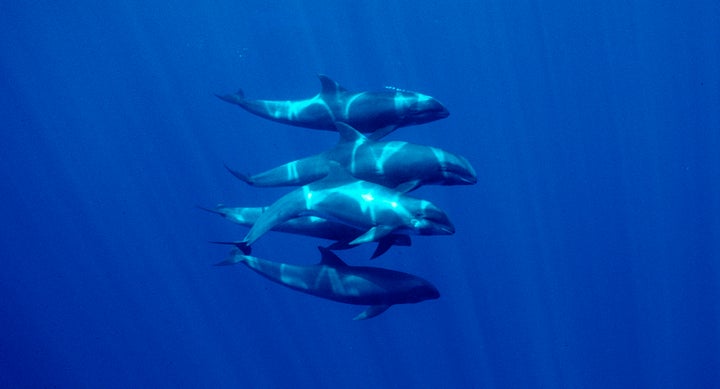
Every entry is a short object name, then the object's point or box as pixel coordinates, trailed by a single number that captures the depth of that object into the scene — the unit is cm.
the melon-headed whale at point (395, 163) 570
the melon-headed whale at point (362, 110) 604
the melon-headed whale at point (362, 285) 612
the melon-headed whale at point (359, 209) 519
